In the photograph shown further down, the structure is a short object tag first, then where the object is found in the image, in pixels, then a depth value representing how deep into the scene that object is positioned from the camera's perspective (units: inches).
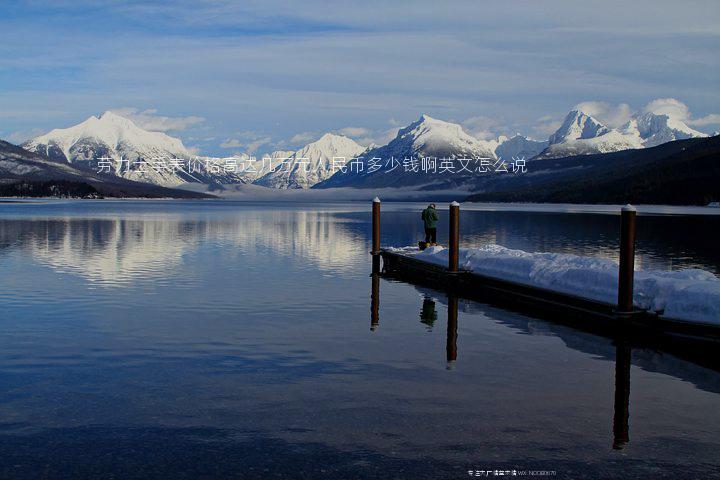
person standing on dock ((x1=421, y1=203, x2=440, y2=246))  1860.2
